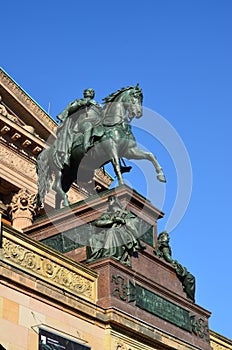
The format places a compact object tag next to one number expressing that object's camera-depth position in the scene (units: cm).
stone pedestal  2111
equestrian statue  2489
